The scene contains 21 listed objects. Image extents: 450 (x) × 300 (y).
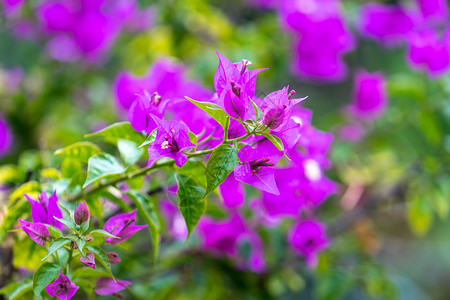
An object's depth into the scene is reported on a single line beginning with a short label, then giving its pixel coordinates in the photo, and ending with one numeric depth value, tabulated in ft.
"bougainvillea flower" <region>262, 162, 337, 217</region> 2.53
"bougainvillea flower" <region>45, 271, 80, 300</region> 2.06
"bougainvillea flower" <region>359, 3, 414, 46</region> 4.23
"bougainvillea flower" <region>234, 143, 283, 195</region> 2.06
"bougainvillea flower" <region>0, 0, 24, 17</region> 3.81
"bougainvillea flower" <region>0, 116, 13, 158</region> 3.77
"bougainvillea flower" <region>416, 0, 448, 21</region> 3.92
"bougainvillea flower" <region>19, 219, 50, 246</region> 2.05
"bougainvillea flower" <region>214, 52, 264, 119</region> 2.04
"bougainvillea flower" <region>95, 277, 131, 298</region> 2.13
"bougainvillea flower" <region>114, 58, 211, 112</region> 2.93
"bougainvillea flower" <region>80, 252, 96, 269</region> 2.04
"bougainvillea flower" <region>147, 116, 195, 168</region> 2.06
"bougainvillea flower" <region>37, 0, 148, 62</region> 4.12
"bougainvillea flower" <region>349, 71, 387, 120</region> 3.74
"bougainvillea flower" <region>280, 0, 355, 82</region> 3.75
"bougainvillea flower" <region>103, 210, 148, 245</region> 2.13
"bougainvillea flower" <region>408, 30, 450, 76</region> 3.61
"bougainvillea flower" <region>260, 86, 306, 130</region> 2.05
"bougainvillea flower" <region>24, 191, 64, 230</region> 2.12
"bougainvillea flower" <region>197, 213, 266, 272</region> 2.95
